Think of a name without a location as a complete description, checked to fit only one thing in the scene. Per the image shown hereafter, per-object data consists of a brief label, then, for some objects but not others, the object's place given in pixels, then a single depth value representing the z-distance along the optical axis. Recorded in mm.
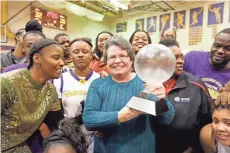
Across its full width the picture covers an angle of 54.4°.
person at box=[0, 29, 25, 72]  2662
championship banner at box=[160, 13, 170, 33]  7504
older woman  1288
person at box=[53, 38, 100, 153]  1842
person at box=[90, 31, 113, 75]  2550
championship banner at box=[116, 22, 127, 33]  8703
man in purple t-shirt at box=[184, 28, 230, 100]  1937
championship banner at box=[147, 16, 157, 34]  7823
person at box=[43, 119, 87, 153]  1292
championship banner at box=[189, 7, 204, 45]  6786
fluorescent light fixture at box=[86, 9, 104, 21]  6538
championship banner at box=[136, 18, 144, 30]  8227
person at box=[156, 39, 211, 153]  1501
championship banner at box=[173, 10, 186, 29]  7188
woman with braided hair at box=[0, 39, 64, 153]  1380
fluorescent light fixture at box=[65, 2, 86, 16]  5986
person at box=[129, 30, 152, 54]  2314
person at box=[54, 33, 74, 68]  2836
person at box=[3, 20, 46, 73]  1882
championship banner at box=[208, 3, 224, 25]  6328
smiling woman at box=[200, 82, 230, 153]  1257
